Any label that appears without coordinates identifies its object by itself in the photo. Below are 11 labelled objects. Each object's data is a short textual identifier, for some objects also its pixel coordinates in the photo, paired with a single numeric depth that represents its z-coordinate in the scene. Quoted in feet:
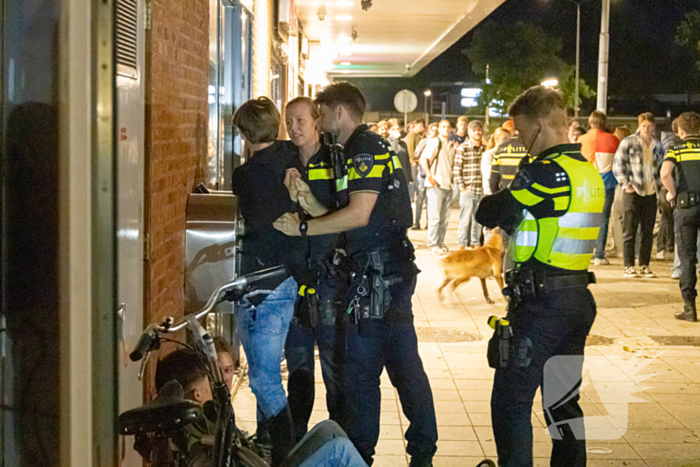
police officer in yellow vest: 12.90
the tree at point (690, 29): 151.43
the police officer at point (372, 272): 14.37
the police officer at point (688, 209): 29.35
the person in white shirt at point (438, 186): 46.14
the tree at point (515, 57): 213.05
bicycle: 8.71
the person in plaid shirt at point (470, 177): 43.86
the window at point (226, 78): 22.85
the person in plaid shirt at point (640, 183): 38.27
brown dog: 30.83
